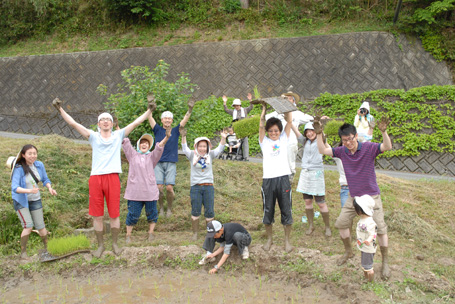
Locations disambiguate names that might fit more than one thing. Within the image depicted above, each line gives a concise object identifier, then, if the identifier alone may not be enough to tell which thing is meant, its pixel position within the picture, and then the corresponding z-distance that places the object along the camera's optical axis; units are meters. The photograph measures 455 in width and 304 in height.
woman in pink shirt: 6.25
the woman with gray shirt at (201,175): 6.35
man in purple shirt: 4.98
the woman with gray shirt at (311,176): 6.38
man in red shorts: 5.60
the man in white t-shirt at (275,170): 5.63
